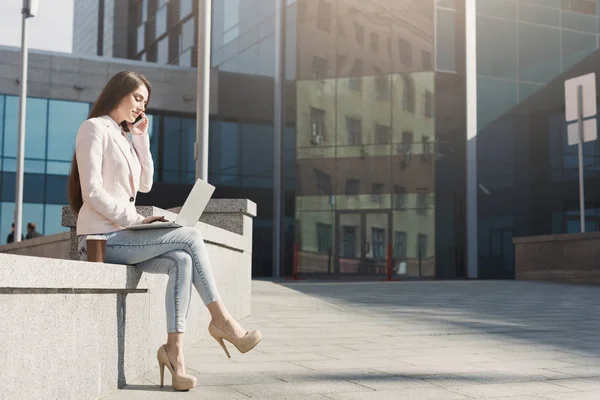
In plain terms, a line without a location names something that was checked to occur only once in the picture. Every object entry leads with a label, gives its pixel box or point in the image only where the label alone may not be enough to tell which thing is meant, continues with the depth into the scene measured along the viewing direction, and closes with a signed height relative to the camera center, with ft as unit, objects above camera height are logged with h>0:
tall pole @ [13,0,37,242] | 62.03 +9.98
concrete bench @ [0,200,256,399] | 10.41 -1.16
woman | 15.49 +0.35
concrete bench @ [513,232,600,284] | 52.85 -0.27
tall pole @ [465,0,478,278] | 86.74 +12.31
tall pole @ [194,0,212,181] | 37.99 +7.34
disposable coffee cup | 15.26 +0.04
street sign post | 52.75 +9.09
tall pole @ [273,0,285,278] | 92.94 +14.30
